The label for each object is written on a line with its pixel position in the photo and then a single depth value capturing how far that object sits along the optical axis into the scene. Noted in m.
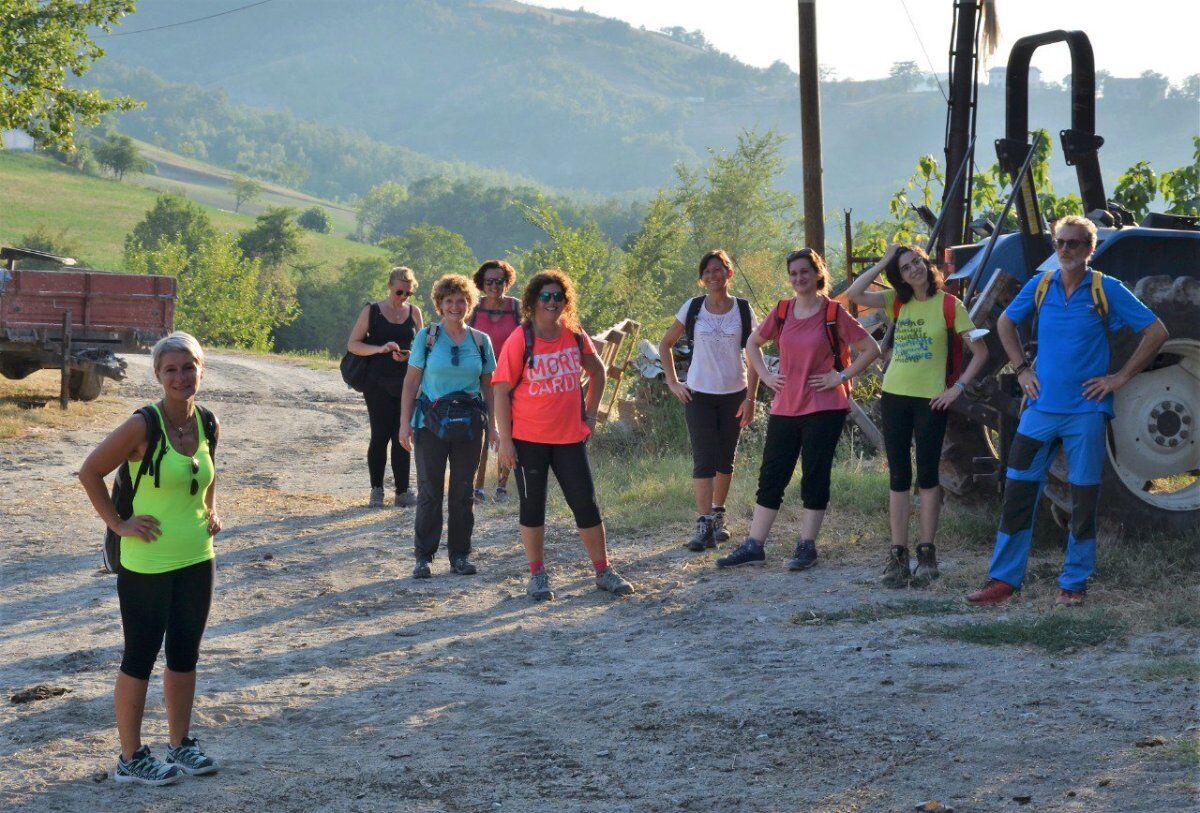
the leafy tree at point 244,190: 159.00
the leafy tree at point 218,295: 55.00
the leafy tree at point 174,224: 89.62
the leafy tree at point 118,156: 128.00
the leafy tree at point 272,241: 85.56
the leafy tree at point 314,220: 138.38
